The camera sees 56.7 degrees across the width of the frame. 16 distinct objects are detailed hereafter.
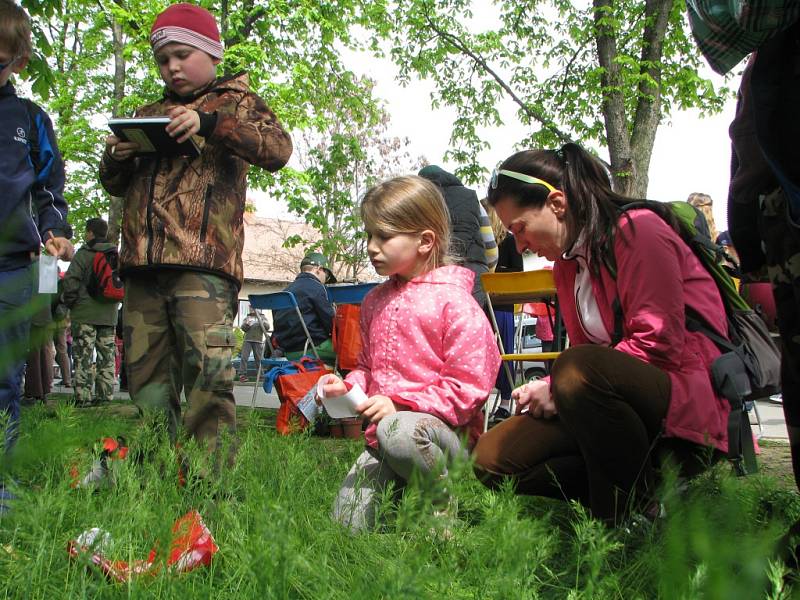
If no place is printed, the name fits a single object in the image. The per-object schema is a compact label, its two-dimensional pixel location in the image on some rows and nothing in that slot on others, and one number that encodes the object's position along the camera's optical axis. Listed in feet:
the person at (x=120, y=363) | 36.14
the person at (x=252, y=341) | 61.16
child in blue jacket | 7.80
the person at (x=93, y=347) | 26.27
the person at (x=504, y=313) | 21.74
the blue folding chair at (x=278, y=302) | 21.50
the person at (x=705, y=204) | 21.99
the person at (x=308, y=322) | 22.17
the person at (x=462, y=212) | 18.21
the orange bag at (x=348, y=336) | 19.57
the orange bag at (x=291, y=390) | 18.32
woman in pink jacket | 7.26
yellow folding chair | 15.81
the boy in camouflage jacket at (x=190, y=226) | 9.37
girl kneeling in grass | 7.79
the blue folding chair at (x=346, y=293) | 20.91
